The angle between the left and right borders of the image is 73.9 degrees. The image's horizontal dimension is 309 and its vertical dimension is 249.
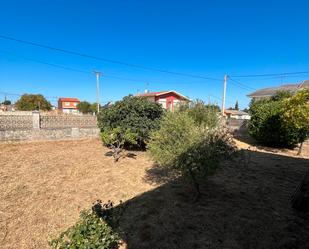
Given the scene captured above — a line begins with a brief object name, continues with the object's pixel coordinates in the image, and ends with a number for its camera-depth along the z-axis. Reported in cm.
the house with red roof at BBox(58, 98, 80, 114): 8302
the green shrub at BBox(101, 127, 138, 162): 1003
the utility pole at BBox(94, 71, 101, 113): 2706
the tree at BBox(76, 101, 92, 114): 6781
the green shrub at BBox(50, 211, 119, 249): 329
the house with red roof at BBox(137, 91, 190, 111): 3741
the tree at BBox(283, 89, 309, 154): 970
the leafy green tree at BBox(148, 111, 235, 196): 480
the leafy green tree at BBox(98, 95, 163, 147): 1129
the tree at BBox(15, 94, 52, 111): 5594
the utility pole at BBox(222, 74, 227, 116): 2253
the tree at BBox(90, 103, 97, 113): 6462
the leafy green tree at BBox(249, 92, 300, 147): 1230
